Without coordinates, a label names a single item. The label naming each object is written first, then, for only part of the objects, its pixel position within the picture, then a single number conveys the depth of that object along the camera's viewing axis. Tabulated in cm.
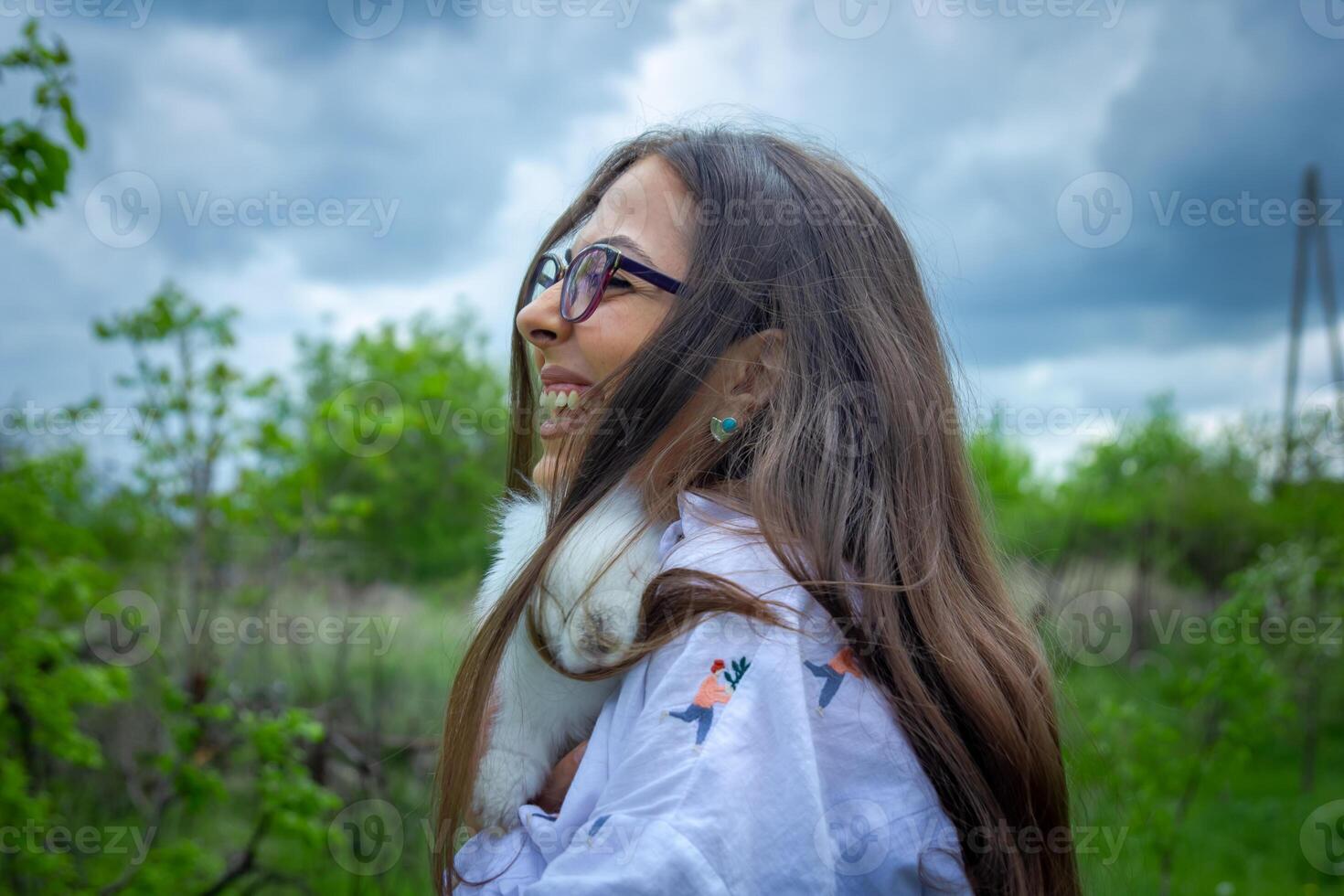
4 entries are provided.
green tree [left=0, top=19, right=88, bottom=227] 245
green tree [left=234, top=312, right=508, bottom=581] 403
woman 106
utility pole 1116
